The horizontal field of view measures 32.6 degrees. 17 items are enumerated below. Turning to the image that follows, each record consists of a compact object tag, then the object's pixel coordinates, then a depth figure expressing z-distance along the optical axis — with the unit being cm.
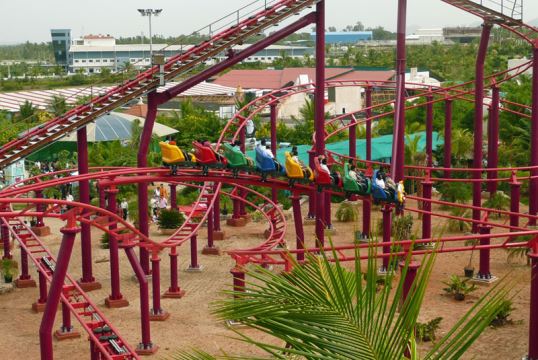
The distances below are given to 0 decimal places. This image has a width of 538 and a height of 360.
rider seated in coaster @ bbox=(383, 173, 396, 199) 1635
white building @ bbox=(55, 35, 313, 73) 11825
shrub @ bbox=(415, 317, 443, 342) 1452
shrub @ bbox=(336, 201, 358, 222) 2495
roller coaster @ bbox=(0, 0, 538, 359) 1330
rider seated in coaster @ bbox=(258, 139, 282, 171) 1608
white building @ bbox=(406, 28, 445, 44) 17271
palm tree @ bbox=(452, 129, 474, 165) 3114
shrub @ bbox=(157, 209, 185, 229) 2412
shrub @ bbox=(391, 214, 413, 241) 1926
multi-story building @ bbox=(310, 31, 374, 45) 18994
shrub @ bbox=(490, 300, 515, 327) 1533
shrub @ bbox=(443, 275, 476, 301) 1708
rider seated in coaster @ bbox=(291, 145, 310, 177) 1642
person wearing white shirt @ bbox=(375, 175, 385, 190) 1623
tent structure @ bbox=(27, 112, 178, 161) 3575
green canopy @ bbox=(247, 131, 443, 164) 3203
